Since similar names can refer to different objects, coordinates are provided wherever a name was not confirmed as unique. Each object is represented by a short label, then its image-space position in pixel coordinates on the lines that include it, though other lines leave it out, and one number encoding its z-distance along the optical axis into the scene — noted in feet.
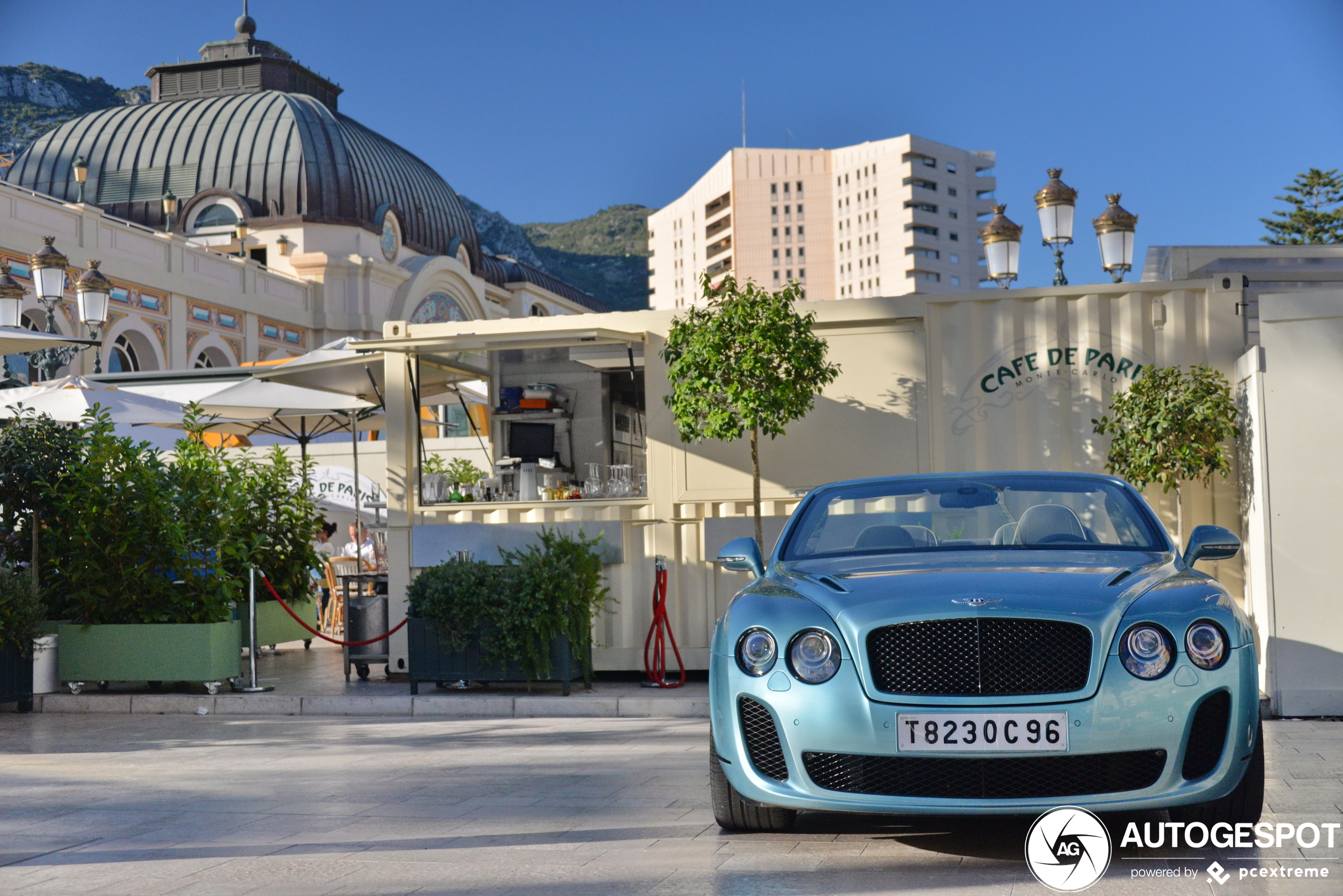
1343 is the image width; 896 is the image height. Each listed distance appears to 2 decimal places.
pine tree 173.88
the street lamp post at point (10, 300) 57.47
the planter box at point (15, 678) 33.65
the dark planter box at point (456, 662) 33.60
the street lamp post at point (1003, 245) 52.75
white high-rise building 459.32
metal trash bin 38.22
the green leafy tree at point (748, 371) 33.78
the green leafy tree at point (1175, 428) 30.99
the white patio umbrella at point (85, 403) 50.49
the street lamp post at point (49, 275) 56.54
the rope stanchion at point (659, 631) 34.78
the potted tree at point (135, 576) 35.12
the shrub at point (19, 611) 33.60
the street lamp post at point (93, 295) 60.13
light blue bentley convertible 13.96
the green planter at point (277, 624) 44.62
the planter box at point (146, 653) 35.04
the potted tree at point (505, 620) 33.06
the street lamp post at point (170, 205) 147.02
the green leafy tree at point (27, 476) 36.32
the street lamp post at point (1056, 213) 50.14
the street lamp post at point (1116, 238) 46.03
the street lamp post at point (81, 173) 116.16
